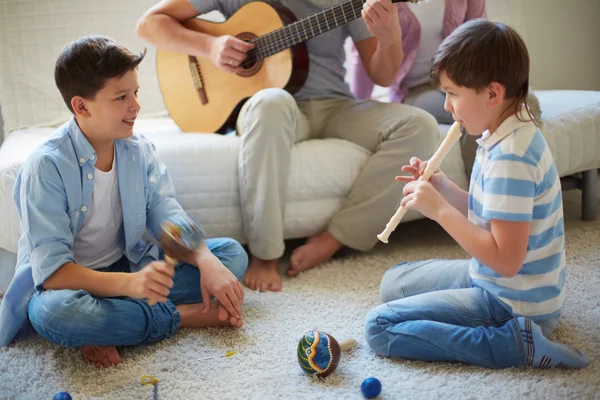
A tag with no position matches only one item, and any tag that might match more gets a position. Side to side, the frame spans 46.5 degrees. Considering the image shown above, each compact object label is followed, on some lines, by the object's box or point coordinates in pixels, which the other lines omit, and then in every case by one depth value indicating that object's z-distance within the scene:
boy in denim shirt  1.28
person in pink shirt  1.97
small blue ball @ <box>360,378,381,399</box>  1.14
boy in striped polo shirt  1.15
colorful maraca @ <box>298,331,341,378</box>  1.20
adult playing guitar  1.65
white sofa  1.68
